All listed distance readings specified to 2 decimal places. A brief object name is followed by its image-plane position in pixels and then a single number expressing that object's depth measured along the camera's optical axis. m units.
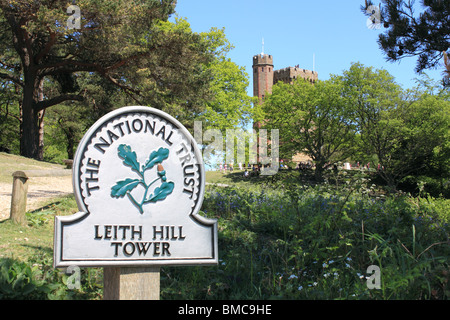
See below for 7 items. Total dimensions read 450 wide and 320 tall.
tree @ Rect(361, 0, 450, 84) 8.88
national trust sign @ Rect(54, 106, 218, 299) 2.30
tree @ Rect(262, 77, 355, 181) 31.92
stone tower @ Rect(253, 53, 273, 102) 68.50
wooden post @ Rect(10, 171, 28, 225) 6.46
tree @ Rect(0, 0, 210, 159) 16.31
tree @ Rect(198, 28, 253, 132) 29.52
